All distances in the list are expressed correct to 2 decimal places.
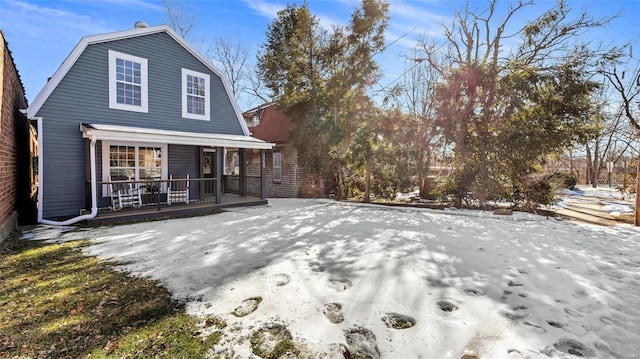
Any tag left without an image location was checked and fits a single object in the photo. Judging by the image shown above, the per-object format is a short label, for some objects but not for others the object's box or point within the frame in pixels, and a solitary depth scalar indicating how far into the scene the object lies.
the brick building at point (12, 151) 6.14
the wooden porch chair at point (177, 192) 9.98
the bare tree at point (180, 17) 21.14
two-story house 8.19
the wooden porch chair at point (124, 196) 8.93
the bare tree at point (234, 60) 26.44
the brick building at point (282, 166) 14.91
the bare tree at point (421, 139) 11.59
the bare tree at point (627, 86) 9.76
